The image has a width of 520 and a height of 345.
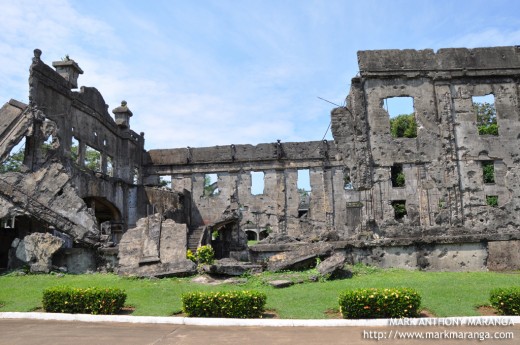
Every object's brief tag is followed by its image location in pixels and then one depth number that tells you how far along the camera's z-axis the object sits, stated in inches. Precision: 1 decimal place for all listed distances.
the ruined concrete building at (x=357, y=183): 540.1
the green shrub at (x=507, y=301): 310.7
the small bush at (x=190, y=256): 576.7
